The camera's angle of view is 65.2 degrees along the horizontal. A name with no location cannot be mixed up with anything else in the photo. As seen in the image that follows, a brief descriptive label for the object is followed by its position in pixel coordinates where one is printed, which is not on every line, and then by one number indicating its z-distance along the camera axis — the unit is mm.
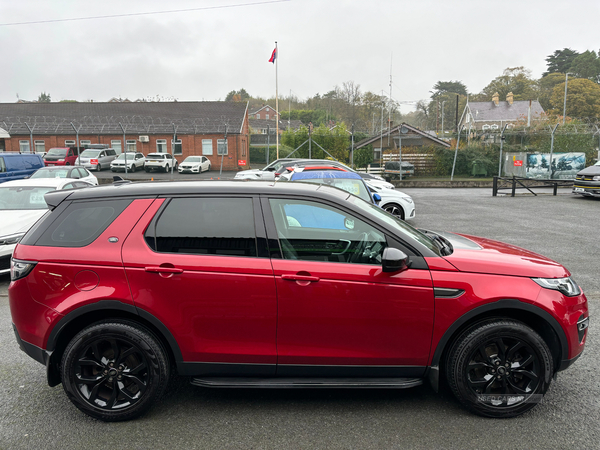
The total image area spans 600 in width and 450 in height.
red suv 3262
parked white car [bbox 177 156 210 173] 36125
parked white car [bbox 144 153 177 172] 36284
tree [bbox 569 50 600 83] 75875
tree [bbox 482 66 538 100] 82375
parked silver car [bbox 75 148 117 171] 34969
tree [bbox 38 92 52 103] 119750
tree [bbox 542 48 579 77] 84000
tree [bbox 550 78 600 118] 64875
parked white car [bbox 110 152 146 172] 34469
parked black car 19266
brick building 43125
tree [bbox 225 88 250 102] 117156
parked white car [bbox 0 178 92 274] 7246
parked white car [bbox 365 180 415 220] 12425
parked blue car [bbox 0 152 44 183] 16609
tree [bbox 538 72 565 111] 79500
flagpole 36375
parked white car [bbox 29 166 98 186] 14781
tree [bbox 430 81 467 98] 104625
